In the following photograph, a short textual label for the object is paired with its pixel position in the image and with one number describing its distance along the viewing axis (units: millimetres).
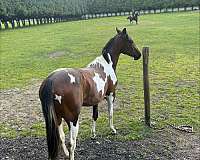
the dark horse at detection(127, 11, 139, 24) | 45259
